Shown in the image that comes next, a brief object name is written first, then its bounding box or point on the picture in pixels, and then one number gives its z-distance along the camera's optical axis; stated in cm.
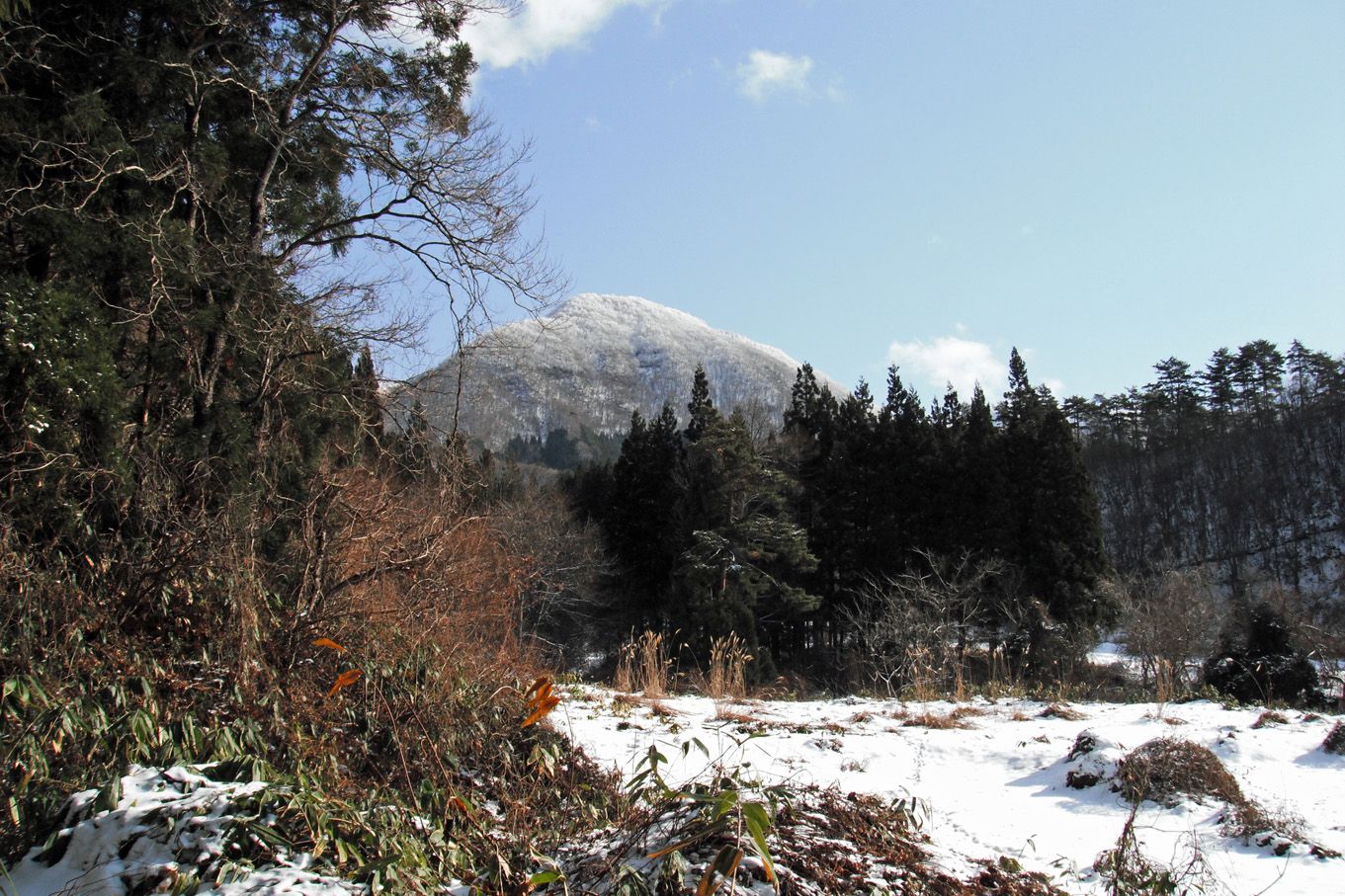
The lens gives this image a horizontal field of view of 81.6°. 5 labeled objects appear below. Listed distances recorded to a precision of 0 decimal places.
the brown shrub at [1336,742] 558
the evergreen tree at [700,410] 2541
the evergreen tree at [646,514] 2948
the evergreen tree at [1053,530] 2270
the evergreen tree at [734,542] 2347
